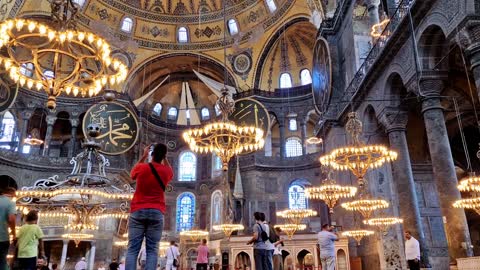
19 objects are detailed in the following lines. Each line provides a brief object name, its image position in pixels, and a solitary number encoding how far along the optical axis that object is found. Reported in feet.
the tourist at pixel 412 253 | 21.83
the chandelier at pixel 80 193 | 29.09
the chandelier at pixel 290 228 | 42.24
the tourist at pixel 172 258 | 27.91
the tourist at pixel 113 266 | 27.02
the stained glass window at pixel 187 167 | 78.59
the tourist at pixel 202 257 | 28.32
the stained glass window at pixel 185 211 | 74.38
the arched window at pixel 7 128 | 61.87
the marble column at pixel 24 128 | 59.98
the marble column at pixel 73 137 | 63.52
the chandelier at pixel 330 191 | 34.60
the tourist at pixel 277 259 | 25.66
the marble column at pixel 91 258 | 54.29
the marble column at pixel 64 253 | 52.60
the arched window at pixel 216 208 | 68.30
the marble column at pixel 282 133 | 66.13
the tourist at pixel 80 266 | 38.75
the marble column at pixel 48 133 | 60.85
